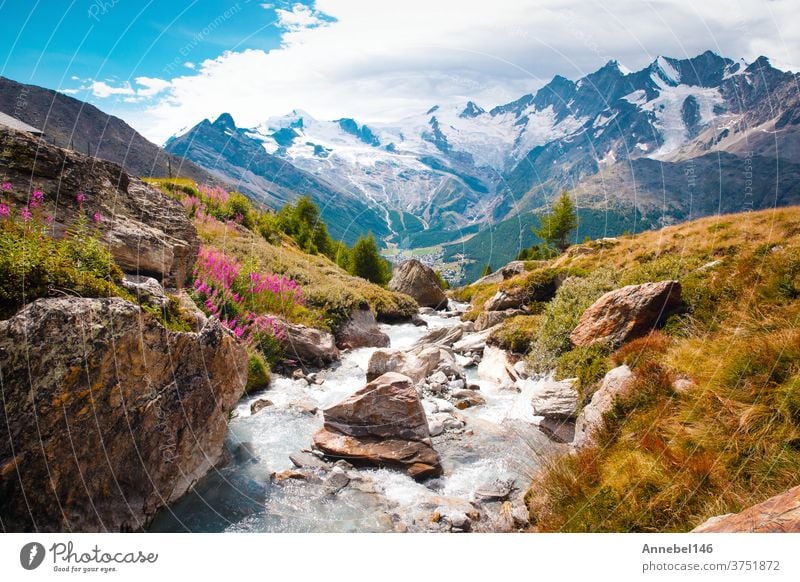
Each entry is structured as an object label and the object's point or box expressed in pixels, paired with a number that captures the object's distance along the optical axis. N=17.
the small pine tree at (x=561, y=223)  63.19
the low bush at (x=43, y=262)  5.04
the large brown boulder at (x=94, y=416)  4.54
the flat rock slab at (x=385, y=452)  8.95
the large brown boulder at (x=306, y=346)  16.52
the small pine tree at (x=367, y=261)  59.12
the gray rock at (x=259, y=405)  11.48
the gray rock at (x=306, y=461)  8.80
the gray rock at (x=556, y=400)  10.41
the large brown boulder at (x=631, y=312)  10.88
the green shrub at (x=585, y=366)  10.44
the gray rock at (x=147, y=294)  6.83
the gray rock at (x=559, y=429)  9.94
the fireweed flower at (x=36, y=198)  7.57
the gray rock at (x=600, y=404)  7.73
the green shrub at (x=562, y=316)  14.71
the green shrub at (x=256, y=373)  13.02
